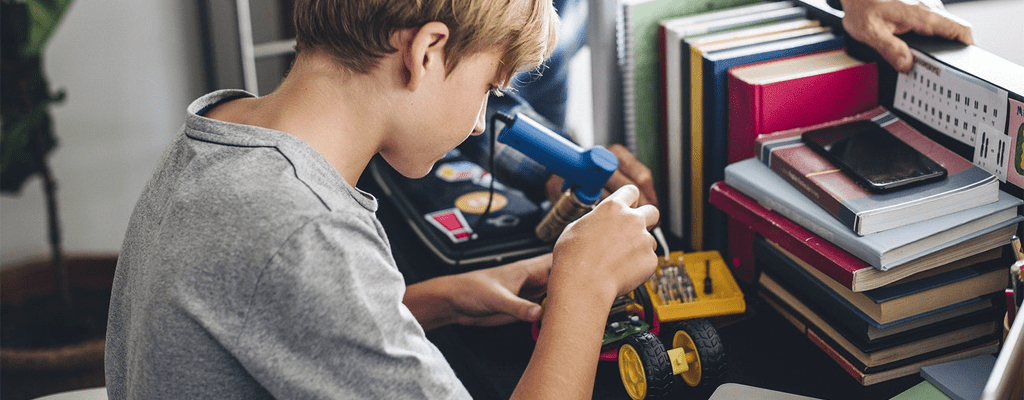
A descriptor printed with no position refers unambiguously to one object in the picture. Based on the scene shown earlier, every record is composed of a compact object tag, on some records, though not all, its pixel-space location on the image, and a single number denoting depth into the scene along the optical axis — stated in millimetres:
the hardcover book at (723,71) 1119
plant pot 2035
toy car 917
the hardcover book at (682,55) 1187
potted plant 1944
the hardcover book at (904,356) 935
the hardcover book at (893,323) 925
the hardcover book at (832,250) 893
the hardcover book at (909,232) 882
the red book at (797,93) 1086
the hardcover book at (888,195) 905
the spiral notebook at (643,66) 1227
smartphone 951
